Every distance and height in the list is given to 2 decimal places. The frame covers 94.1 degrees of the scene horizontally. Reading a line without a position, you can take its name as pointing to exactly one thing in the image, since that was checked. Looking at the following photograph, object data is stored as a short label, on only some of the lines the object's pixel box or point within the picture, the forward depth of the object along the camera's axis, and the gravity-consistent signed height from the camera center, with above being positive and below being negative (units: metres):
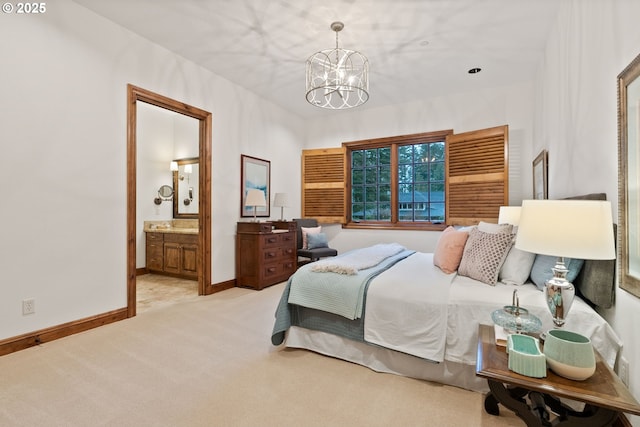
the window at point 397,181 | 4.91 +0.54
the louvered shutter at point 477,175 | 3.87 +0.50
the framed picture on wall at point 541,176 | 2.98 +0.39
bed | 1.72 -0.68
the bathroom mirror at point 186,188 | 5.52 +0.43
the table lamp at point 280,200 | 4.83 +0.18
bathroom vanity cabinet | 4.70 -0.70
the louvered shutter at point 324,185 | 5.42 +0.49
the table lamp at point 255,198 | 4.20 +0.18
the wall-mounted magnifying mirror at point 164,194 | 5.46 +0.31
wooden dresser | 4.09 -0.62
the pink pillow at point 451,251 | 2.38 -0.33
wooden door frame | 3.04 +0.31
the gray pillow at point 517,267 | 2.02 -0.38
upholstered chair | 4.76 -0.61
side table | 1.03 -0.65
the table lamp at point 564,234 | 1.18 -0.09
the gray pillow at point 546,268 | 1.72 -0.35
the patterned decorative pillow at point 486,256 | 2.06 -0.32
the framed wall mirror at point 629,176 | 1.28 +0.16
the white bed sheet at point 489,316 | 1.51 -0.58
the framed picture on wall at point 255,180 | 4.44 +0.48
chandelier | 2.76 +1.80
